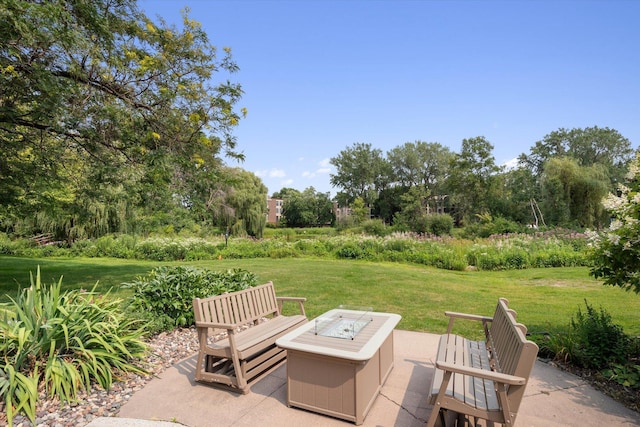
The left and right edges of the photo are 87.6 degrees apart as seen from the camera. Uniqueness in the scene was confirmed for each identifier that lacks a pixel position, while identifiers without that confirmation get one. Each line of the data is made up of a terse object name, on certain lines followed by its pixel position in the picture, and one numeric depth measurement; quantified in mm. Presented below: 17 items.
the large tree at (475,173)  35438
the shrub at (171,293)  5027
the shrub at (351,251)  14664
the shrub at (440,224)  27469
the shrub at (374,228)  25469
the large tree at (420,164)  54531
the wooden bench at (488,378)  2301
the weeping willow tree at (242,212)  24938
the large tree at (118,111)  6391
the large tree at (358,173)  57688
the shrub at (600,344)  3764
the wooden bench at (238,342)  3373
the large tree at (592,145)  47719
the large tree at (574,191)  23797
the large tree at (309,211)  61406
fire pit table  2822
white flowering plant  3277
